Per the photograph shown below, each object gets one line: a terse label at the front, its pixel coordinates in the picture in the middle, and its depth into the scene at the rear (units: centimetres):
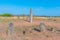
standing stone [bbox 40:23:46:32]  659
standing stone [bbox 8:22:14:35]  452
